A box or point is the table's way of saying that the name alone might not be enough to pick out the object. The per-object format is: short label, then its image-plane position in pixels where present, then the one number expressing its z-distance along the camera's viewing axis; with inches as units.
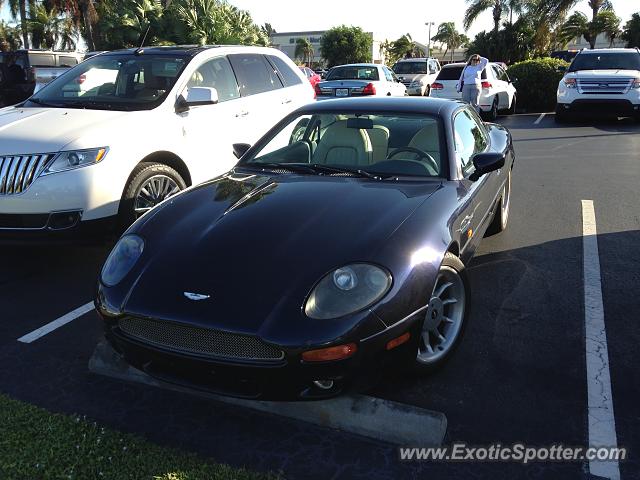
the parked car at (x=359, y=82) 585.0
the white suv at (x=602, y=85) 508.7
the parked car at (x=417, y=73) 773.9
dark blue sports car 96.9
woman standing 497.7
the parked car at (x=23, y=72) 552.7
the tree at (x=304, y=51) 3336.6
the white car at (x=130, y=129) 169.5
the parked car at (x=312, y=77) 737.8
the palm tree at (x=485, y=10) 1727.4
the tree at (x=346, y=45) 2174.0
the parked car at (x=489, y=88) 562.9
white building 3708.2
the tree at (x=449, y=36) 3841.0
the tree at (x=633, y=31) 1740.7
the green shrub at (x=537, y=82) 661.9
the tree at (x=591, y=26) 1772.9
